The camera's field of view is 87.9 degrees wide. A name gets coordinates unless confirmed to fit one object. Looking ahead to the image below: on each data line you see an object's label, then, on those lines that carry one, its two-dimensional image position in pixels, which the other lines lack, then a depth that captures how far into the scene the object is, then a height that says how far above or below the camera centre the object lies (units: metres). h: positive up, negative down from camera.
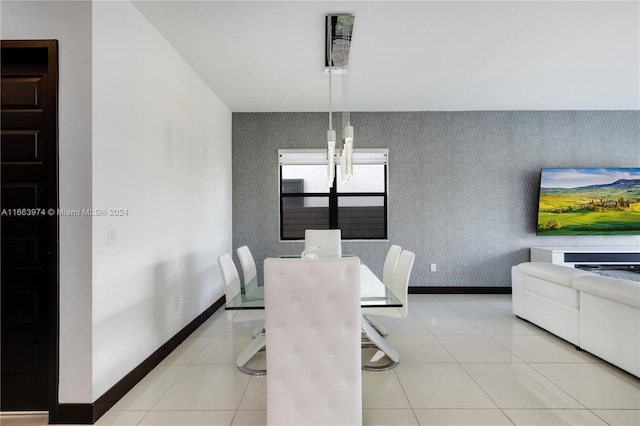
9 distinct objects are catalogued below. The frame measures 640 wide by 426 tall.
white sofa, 2.49 -0.87
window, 5.24 +0.13
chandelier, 2.68 +1.48
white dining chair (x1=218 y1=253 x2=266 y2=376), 2.46 -0.78
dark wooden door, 2.05 -0.14
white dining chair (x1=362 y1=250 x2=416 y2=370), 2.64 -0.73
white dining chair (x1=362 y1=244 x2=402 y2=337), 3.39 -0.65
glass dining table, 2.16 -0.62
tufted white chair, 1.62 -0.65
